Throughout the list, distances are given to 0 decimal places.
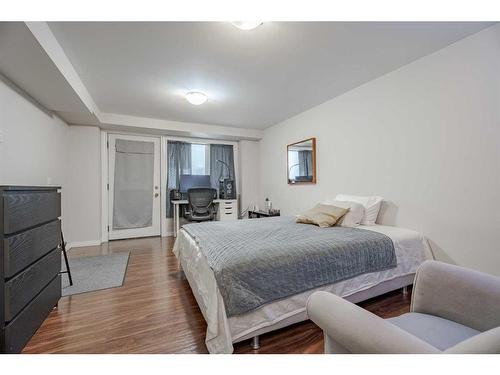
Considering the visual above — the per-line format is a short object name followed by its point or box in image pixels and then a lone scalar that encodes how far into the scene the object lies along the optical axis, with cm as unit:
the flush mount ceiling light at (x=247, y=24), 164
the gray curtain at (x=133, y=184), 445
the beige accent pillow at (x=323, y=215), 247
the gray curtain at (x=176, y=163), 483
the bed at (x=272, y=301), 134
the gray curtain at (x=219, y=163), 523
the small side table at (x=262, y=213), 438
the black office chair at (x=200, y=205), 425
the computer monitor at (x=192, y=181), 486
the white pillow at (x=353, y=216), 251
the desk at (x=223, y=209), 461
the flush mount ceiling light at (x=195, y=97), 293
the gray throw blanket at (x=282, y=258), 137
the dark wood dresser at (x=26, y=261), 128
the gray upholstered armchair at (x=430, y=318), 68
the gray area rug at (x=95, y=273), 235
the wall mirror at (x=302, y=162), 365
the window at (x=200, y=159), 509
